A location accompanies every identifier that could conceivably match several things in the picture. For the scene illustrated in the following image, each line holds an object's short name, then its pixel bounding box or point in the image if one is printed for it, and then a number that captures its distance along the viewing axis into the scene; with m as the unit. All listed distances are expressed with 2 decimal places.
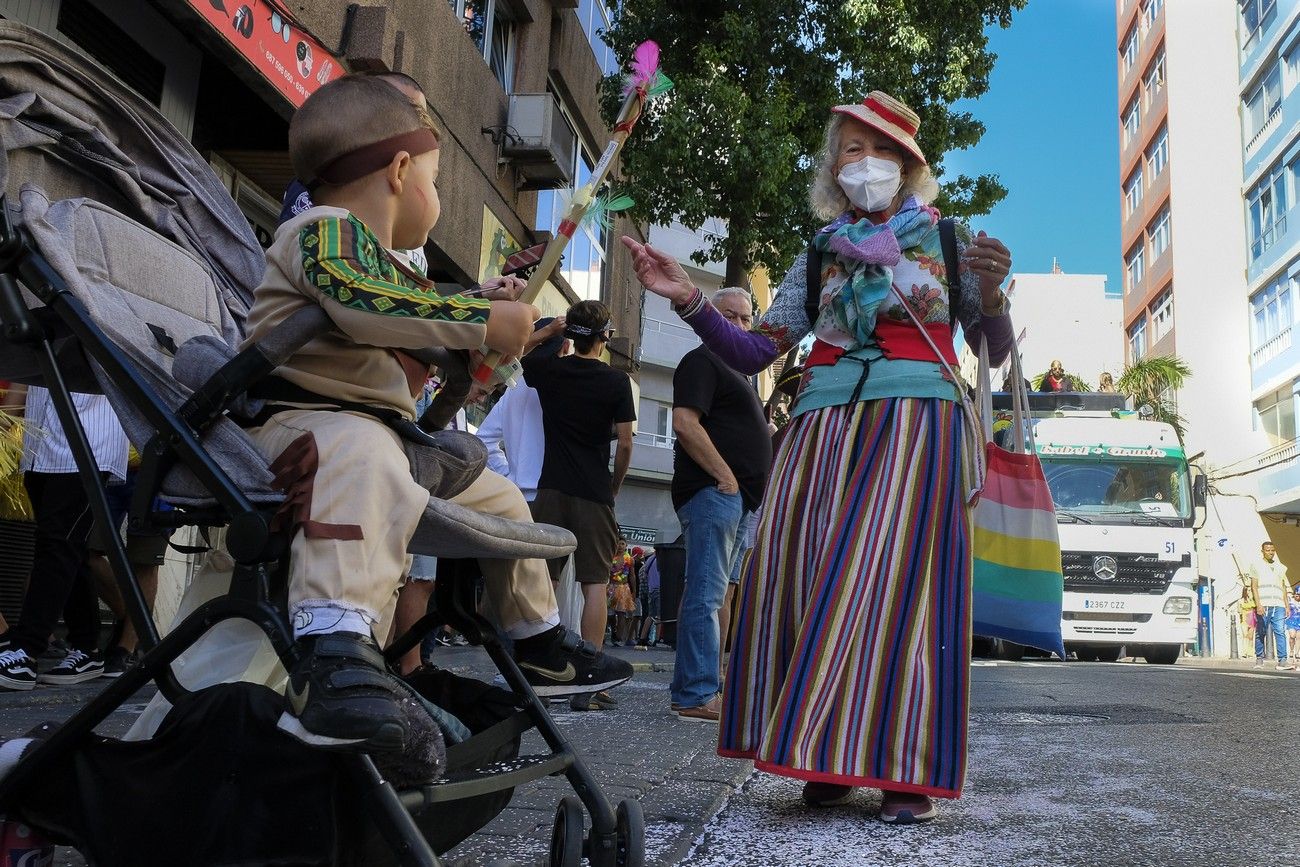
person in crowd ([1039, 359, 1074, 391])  18.18
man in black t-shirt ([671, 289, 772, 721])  5.31
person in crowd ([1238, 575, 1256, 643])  24.48
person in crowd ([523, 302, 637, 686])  5.82
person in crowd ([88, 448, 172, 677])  5.46
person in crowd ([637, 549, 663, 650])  18.94
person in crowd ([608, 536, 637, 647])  18.25
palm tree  36.62
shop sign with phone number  7.58
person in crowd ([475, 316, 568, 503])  6.24
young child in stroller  1.64
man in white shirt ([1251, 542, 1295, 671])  20.53
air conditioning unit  14.67
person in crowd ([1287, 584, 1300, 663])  20.91
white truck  14.99
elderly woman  2.96
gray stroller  1.68
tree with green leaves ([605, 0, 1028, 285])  15.13
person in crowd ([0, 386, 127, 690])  4.77
